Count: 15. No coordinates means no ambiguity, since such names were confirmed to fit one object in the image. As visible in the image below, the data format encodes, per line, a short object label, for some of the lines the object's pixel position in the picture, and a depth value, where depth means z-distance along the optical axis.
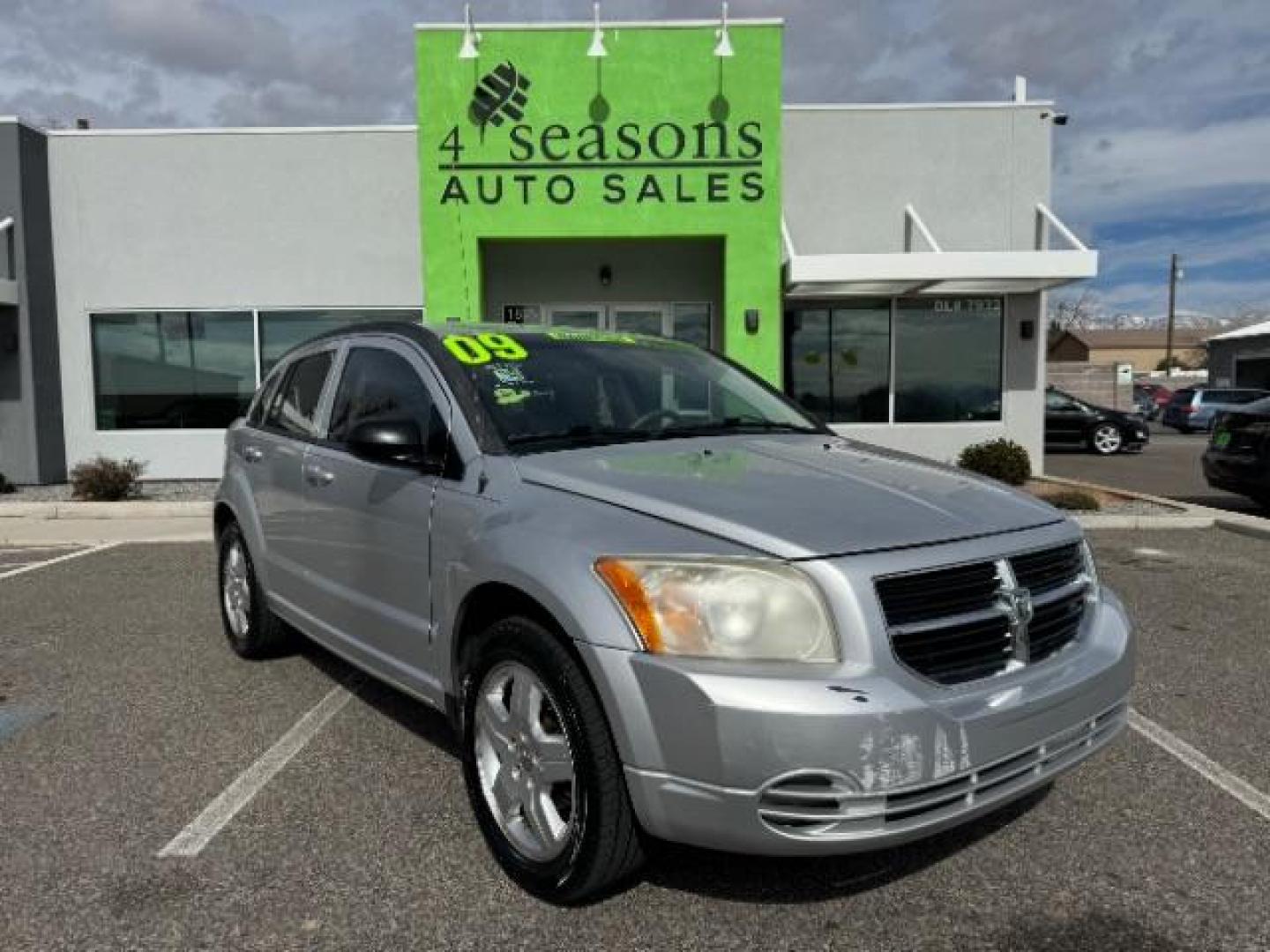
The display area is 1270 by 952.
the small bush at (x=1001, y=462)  11.83
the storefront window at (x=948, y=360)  14.33
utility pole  66.44
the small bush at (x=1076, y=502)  10.36
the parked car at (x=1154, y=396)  38.97
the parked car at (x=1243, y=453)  10.66
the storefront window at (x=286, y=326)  14.05
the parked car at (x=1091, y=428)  21.30
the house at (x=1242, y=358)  41.53
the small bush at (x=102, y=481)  11.76
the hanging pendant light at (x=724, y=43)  12.34
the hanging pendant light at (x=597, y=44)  12.41
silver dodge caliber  2.41
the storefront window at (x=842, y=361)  14.27
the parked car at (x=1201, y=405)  29.92
